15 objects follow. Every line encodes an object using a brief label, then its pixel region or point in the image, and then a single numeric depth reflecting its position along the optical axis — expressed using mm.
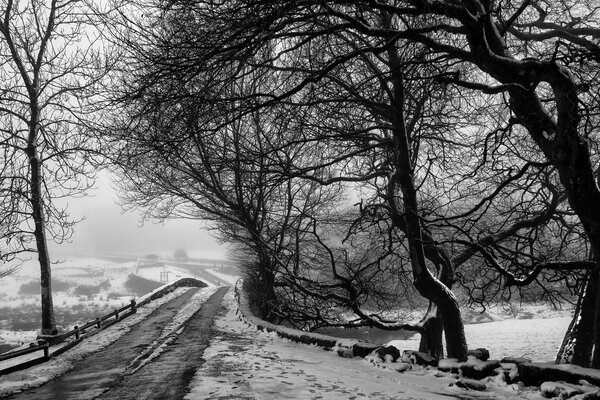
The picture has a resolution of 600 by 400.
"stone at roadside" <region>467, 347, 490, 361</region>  7480
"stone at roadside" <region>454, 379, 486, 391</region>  6082
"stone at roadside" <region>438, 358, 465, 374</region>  6938
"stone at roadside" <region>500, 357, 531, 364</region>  6633
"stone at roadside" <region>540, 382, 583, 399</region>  5121
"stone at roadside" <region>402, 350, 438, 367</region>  7562
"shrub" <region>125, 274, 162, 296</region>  60438
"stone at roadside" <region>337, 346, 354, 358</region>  8820
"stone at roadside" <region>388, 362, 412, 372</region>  7430
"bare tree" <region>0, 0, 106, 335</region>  14414
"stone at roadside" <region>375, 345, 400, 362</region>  8055
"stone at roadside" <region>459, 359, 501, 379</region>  6488
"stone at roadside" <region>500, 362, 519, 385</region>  6133
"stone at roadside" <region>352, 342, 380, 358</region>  8711
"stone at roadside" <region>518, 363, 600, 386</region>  5301
